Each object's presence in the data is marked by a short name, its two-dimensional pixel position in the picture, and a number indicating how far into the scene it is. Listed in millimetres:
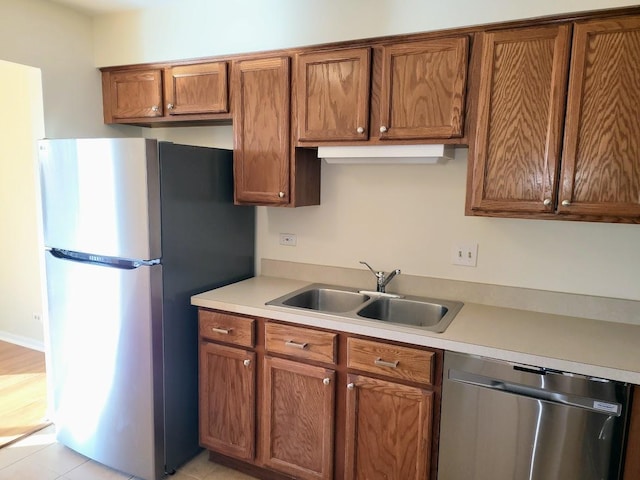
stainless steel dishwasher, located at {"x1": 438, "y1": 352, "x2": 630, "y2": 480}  1520
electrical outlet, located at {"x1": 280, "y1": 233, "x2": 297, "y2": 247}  2689
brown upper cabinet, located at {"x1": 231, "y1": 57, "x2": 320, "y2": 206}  2271
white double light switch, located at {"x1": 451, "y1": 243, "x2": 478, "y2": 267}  2217
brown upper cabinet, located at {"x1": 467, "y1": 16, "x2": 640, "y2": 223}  1633
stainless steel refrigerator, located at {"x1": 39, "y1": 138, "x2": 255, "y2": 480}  2039
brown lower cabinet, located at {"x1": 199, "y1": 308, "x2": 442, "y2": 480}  1805
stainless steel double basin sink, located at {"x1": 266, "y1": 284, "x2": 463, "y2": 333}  2168
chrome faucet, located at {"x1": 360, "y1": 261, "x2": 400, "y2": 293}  2338
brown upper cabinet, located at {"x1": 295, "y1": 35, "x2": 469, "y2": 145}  1905
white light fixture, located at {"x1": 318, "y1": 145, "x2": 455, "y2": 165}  1997
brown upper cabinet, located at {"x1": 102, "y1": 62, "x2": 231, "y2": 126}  2451
